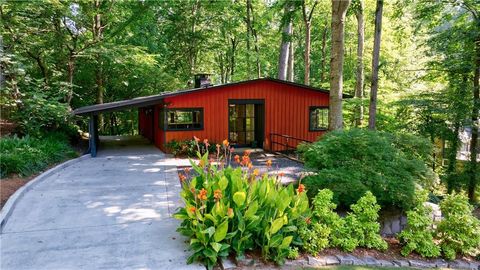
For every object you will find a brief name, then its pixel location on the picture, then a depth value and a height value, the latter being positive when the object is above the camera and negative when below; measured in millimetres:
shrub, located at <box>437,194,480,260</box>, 4449 -1602
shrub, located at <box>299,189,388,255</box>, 4301 -1492
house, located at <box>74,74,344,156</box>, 11617 +155
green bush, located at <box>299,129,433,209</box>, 4910 -827
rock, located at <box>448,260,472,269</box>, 4328 -2027
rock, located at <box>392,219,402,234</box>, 5156 -1771
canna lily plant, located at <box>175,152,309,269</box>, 3750 -1214
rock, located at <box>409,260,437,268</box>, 4254 -1977
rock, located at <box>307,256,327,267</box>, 3986 -1821
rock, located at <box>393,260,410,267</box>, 4230 -1950
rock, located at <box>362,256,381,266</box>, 4164 -1899
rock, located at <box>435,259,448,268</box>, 4300 -1999
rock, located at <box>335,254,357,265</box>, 4109 -1851
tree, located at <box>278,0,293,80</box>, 15930 +2870
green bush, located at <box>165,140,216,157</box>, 11203 -1074
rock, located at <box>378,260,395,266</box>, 4195 -1929
